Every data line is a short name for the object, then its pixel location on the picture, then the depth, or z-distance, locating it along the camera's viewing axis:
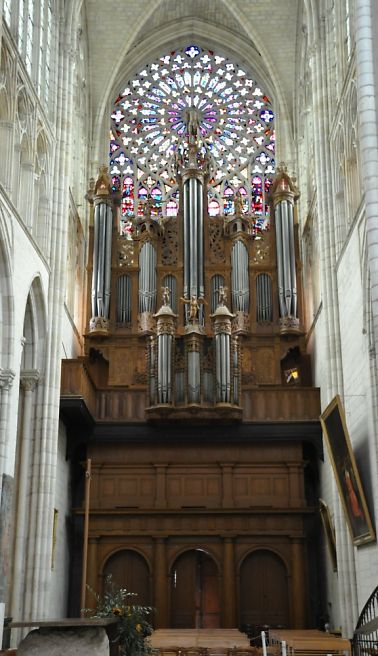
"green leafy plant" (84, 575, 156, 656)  10.81
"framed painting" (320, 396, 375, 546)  16.89
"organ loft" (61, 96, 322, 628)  22.81
